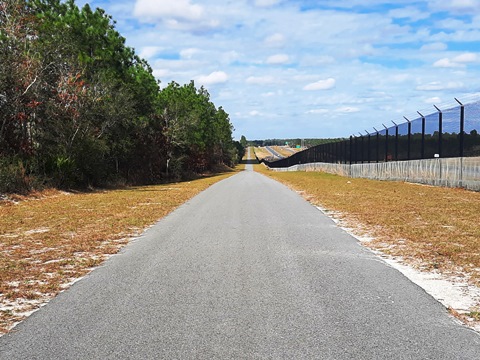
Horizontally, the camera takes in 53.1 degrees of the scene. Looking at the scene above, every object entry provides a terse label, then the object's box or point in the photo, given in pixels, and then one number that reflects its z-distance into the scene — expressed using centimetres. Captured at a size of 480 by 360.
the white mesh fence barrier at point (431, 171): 2183
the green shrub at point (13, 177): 1992
